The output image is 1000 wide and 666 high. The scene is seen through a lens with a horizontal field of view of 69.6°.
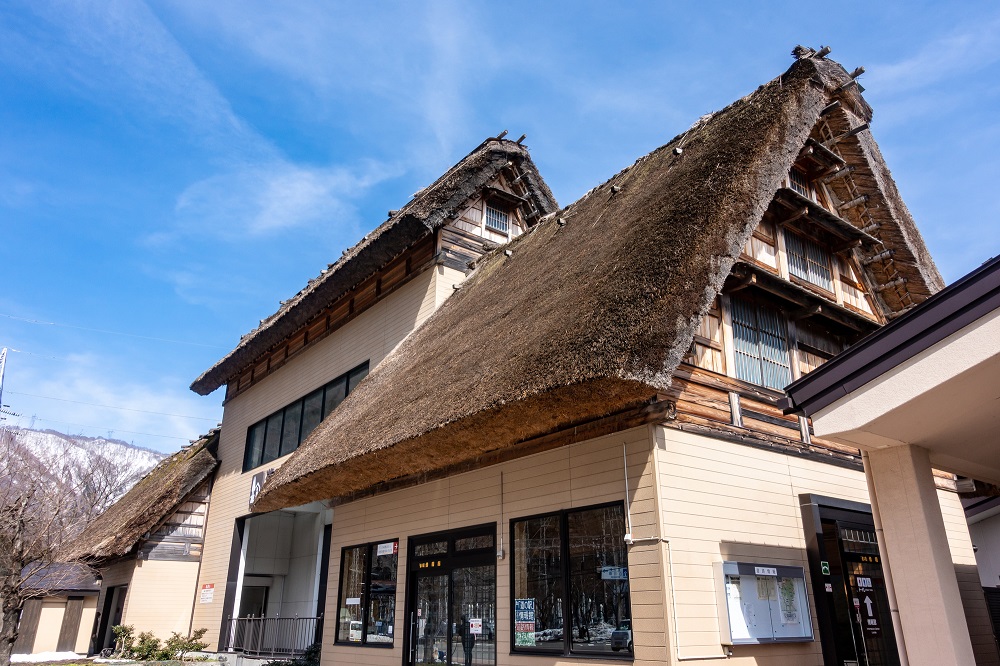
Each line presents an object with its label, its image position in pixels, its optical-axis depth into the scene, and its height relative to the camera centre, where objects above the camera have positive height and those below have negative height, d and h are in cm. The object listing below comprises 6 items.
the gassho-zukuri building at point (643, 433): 665 +197
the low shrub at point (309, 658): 1212 -43
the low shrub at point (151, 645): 1566 -30
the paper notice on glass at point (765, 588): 716 +40
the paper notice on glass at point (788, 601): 732 +28
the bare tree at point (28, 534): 1158 +154
